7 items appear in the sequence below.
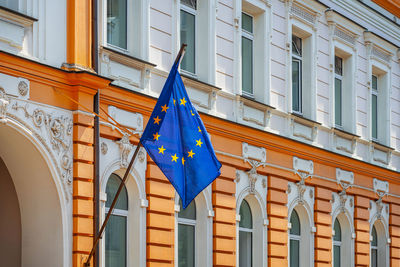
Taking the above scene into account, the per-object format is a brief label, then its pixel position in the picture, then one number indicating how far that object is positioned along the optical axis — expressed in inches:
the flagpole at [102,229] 604.1
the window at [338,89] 1077.8
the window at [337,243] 1048.8
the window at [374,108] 1160.8
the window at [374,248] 1129.4
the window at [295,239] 970.1
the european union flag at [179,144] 600.7
